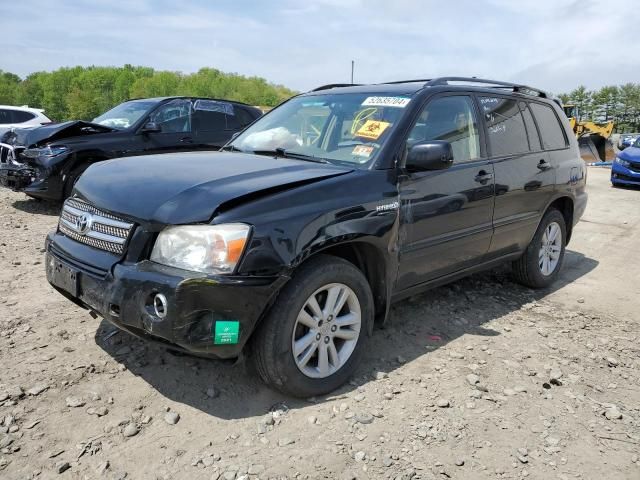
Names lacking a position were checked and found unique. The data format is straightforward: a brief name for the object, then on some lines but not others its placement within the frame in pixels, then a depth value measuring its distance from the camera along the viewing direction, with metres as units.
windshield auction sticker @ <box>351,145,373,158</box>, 3.38
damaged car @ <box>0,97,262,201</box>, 7.30
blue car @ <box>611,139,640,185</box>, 13.21
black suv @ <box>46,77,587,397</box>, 2.56
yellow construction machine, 20.08
